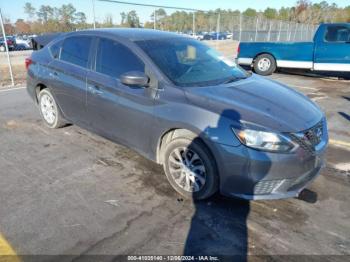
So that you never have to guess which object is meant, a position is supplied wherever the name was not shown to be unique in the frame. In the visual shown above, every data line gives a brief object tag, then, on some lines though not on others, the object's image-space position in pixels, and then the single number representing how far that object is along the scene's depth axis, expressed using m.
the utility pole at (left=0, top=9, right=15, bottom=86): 9.18
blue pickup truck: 10.80
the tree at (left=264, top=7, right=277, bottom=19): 79.81
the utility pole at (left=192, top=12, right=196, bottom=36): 19.73
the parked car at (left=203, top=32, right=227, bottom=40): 28.00
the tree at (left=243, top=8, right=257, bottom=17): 87.00
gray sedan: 2.96
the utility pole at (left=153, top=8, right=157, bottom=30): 16.53
